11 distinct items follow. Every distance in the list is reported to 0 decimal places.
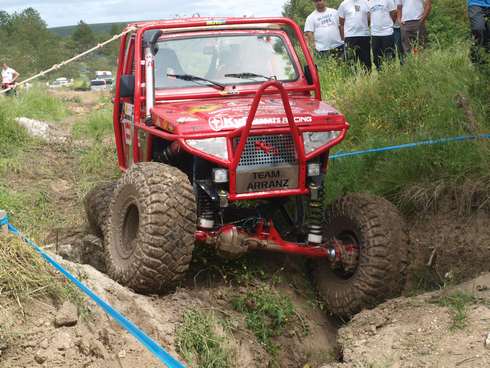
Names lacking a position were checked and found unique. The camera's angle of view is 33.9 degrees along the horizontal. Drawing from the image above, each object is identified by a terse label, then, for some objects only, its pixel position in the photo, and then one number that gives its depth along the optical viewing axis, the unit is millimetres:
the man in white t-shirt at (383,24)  10594
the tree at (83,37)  68688
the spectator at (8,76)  22391
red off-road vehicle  5613
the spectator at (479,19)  7980
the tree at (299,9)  29409
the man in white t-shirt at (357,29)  10742
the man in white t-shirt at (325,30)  11164
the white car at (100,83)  40272
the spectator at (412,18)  10453
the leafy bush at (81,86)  40475
